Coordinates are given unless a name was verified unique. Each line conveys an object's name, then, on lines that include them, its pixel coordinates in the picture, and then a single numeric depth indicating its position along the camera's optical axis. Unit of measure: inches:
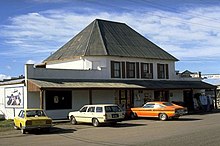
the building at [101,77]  1237.7
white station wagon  970.7
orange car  1152.5
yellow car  826.2
